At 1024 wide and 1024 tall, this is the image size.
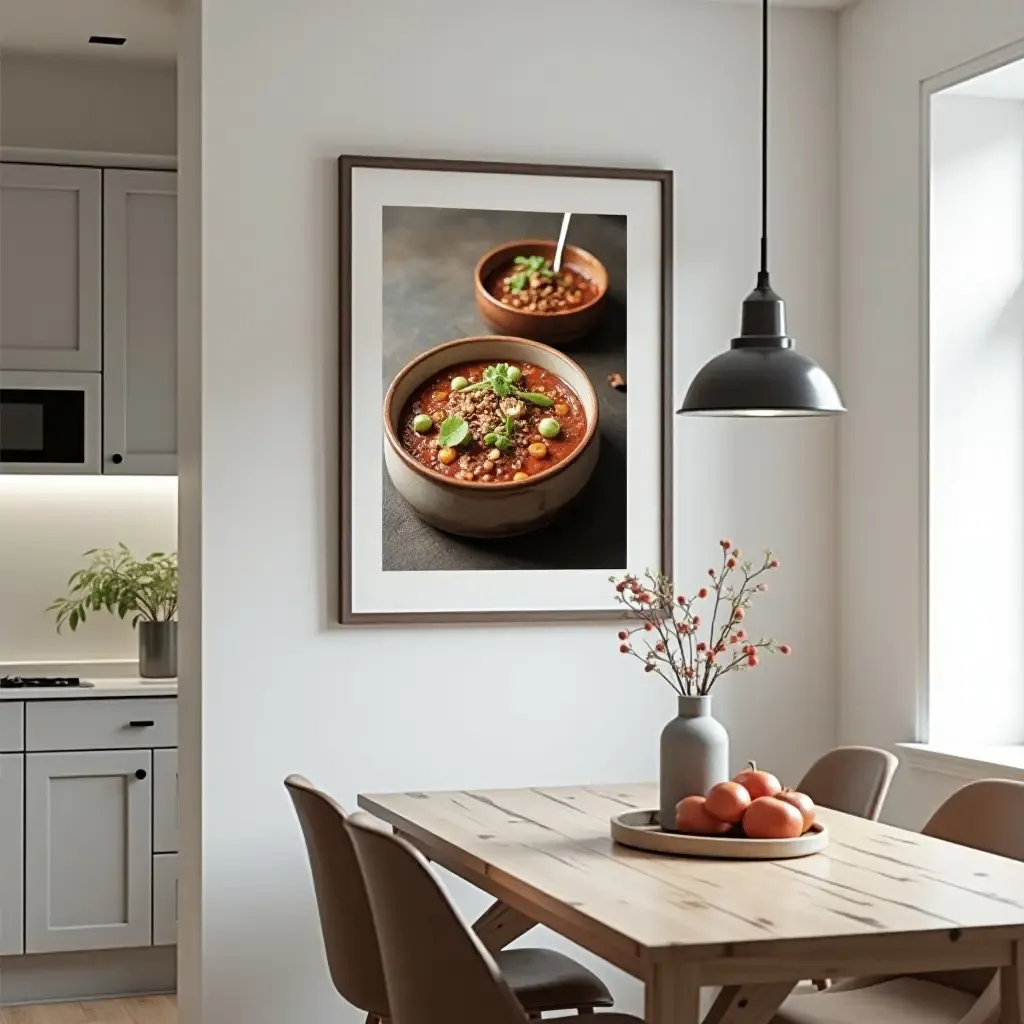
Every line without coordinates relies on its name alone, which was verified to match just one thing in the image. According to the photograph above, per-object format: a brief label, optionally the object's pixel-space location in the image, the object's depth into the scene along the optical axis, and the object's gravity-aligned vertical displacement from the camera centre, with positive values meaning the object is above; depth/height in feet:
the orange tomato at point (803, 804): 10.11 -1.57
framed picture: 13.98 +1.15
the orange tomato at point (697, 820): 9.99 -1.64
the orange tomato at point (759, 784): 10.16 -1.47
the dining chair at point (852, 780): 12.16 -1.77
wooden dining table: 7.66 -1.81
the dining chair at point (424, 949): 8.15 -2.00
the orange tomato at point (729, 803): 9.87 -1.53
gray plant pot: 18.02 -1.28
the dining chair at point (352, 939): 10.61 -2.50
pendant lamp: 10.18 +0.90
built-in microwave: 17.49 +1.05
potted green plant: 18.04 -0.73
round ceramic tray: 9.66 -1.75
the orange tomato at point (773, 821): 9.78 -1.62
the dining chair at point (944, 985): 10.23 -2.79
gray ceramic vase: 10.43 -1.36
